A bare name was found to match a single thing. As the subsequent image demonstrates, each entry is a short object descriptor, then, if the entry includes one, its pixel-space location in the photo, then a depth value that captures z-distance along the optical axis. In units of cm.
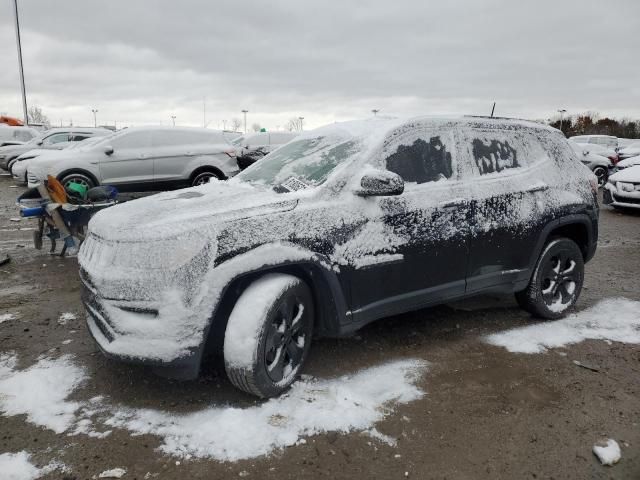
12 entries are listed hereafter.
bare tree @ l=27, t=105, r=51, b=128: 8506
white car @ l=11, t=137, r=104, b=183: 1374
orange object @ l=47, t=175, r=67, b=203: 586
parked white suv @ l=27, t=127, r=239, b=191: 980
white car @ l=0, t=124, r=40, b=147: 2038
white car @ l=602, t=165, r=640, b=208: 1108
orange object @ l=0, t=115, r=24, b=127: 2836
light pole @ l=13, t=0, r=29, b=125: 3021
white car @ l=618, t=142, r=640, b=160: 2022
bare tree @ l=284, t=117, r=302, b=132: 8094
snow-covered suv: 275
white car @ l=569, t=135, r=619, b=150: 2194
